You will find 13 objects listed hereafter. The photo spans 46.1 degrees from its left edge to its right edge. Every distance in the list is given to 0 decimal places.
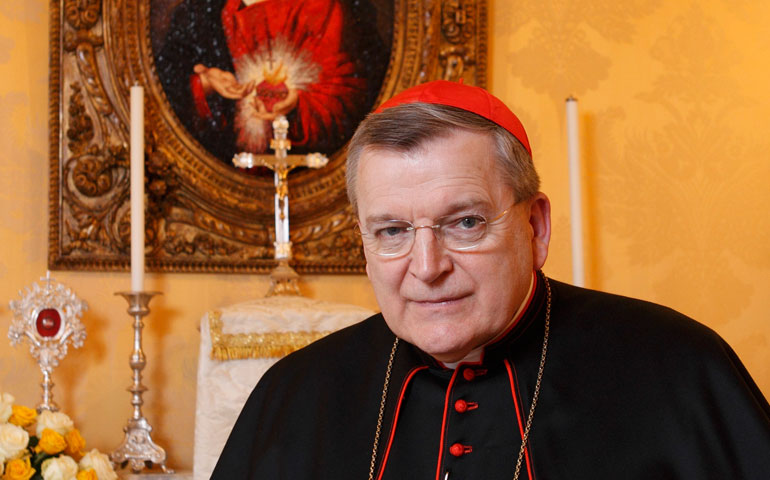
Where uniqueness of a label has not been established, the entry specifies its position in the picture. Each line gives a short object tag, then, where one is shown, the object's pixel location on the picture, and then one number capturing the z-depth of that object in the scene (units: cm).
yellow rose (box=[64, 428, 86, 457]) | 262
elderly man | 176
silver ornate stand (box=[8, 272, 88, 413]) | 294
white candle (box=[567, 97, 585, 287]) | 328
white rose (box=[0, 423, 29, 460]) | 239
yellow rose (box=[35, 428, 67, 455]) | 252
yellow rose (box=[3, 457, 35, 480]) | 239
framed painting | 318
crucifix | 318
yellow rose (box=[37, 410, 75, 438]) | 258
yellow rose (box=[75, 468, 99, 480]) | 249
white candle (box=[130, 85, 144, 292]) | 290
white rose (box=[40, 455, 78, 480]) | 243
